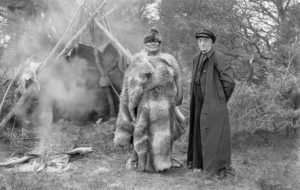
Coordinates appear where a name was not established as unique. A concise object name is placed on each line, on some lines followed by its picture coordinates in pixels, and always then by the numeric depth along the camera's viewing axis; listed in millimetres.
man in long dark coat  4984
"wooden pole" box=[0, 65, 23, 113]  7066
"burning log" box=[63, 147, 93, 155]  6254
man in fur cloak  5305
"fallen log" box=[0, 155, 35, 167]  5723
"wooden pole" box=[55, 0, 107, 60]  7500
